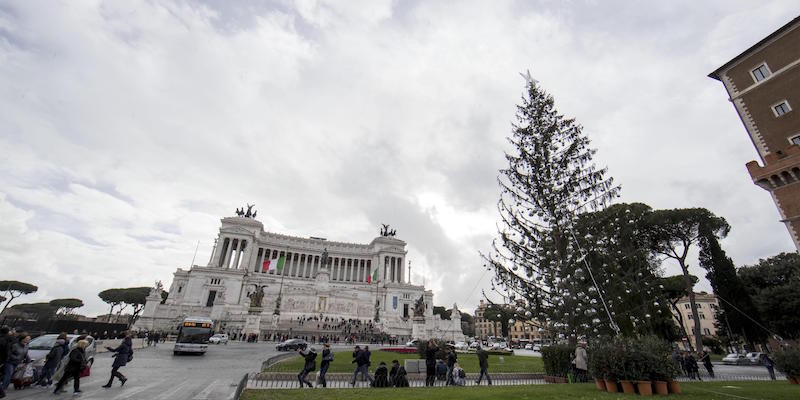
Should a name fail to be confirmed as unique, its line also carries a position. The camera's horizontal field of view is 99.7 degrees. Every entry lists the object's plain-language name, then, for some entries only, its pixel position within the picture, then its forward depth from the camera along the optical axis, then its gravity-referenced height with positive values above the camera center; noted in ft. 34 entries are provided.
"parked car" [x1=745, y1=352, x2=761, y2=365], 98.17 -1.66
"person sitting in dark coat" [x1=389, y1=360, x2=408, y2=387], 39.81 -3.47
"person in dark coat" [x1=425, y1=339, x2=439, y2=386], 42.80 -2.38
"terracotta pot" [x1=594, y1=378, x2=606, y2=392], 34.06 -3.37
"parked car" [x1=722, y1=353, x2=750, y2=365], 100.22 -2.33
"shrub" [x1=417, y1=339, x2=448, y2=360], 64.13 -0.92
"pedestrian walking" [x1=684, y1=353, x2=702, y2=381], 56.54 -2.48
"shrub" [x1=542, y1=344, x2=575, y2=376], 44.54 -1.46
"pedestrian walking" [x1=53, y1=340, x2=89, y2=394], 30.32 -2.35
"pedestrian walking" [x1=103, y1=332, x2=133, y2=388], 34.91 -1.63
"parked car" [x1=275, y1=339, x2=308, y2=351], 92.91 -0.78
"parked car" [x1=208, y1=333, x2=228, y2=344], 109.89 +0.49
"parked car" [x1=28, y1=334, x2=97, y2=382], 35.62 -1.28
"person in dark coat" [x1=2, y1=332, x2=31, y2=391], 28.71 -1.47
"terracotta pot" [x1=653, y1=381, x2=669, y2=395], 30.58 -3.22
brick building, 61.58 +45.93
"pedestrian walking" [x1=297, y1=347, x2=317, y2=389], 38.73 -2.42
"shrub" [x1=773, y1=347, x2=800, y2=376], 41.14 -1.06
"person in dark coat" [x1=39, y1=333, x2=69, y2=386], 32.45 -2.12
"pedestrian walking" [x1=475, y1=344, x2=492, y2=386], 44.31 -1.77
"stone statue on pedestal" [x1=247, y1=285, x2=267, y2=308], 147.23 +17.46
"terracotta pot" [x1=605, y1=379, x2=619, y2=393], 32.14 -3.34
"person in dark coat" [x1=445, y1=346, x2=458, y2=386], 43.55 -2.01
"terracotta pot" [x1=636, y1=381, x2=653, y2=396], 30.29 -3.24
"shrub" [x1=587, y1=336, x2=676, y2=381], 30.81 -0.94
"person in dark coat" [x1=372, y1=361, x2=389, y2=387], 39.00 -3.56
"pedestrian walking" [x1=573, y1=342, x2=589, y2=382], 39.42 -1.23
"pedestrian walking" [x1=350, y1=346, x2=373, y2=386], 41.68 -2.12
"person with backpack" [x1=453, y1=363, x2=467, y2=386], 43.68 -3.74
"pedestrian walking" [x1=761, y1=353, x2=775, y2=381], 54.92 -1.93
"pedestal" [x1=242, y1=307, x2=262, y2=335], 139.75 +7.38
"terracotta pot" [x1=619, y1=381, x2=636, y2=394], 30.93 -3.31
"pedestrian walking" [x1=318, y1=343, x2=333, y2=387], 39.37 -2.22
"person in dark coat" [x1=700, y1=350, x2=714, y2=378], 59.86 -2.21
